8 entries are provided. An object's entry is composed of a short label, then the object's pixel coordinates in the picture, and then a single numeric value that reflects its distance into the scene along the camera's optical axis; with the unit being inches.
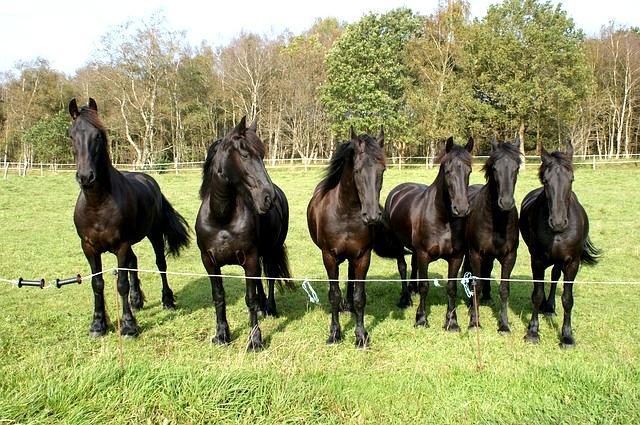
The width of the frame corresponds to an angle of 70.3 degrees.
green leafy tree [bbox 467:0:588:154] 1107.9
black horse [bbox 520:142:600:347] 186.4
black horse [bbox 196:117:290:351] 175.6
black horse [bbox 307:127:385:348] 181.5
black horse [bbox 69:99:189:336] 182.4
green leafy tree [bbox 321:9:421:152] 1357.0
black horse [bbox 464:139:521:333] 195.5
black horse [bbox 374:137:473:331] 200.7
